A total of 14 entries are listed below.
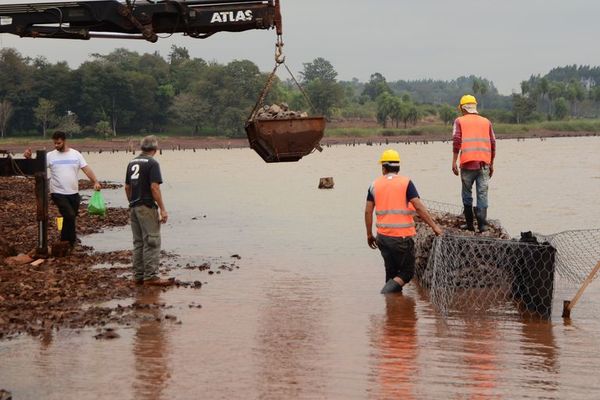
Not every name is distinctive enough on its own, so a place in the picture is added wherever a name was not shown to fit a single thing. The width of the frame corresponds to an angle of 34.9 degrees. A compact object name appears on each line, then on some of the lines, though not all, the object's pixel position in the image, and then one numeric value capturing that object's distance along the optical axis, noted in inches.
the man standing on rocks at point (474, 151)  500.4
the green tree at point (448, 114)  7578.7
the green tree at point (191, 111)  5861.2
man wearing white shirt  543.8
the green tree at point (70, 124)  5177.2
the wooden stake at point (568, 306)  418.6
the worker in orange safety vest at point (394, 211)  434.3
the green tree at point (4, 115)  5147.6
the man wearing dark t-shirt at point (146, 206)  456.5
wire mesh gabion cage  423.8
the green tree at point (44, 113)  5201.8
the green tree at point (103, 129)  5428.2
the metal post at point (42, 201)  531.5
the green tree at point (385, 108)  7239.2
